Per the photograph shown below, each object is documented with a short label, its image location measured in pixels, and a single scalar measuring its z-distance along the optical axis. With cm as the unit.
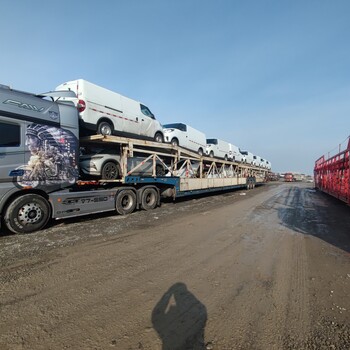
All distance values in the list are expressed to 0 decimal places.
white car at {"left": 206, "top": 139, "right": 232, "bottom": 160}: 1895
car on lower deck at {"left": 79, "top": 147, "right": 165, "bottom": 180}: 814
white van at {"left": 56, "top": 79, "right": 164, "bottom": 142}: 796
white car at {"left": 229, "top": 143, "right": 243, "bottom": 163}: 2296
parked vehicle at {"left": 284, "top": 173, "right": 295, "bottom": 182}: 4853
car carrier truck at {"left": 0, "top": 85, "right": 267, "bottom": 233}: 584
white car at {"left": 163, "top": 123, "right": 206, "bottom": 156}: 1373
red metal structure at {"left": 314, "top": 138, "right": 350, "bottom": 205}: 1112
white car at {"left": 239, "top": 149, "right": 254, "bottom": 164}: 2884
